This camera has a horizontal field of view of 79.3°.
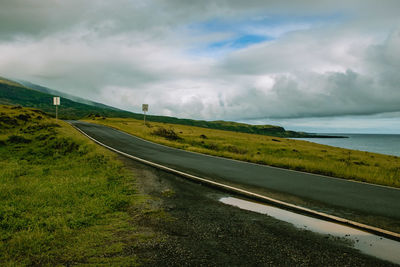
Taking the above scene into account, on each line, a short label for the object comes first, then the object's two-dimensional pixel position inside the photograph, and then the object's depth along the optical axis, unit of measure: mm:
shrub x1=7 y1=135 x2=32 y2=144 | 20891
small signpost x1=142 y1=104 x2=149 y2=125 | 44250
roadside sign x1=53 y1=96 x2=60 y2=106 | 36819
